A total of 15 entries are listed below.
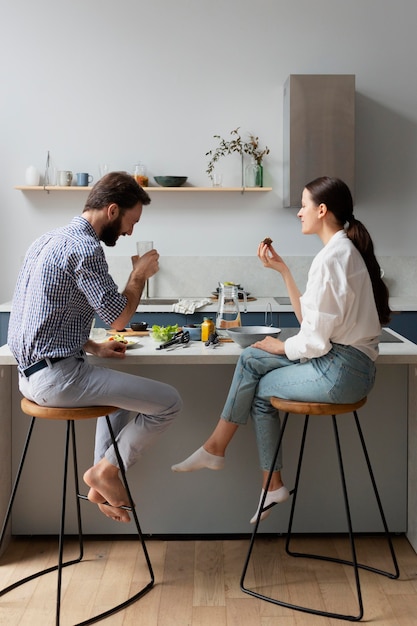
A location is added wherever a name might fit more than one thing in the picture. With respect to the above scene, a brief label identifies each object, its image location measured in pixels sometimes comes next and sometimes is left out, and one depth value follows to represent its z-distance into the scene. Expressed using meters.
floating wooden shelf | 4.98
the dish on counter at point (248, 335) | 2.90
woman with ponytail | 2.63
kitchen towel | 4.50
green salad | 3.06
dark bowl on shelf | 5.01
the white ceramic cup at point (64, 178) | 5.02
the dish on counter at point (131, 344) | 2.98
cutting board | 3.28
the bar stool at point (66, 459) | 2.58
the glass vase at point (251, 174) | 5.12
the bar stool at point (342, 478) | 2.63
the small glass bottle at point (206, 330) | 3.09
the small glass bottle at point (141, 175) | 4.99
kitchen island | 3.16
